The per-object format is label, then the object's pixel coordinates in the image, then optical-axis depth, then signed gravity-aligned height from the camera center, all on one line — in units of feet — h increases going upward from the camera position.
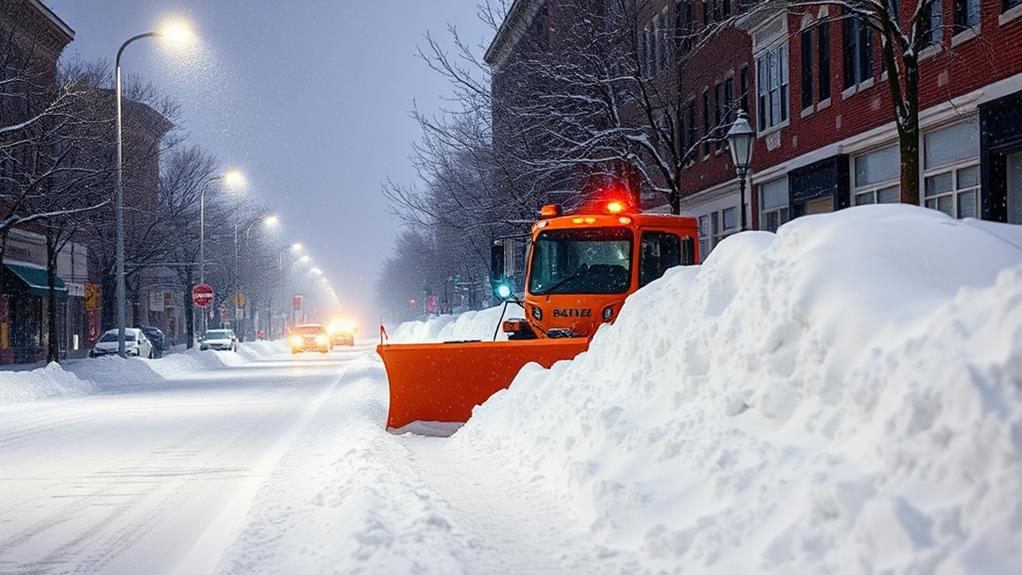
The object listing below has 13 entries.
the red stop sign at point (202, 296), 150.71 +1.62
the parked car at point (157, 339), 191.83 -4.98
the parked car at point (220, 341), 175.83 -4.96
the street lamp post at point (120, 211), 100.42 +8.63
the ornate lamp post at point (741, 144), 63.98 +8.54
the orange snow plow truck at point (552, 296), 45.16 +0.27
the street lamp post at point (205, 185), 158.92 +18.21
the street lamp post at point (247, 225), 225.15 +16.86
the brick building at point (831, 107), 59.52 +12.78
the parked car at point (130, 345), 149.79 -4.63
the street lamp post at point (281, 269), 319.33 +10.45
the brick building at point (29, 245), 99.81 +9.26
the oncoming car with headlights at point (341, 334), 240.12 -5.73
